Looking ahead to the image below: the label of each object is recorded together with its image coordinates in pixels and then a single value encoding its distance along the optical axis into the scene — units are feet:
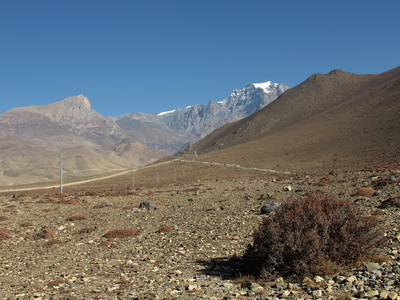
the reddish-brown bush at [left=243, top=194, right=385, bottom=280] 26.73
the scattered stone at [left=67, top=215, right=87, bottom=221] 73.87
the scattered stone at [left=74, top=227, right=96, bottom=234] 58.79
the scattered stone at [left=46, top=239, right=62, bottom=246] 50.67
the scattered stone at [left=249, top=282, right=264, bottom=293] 26.06
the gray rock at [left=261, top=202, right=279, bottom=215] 60.30
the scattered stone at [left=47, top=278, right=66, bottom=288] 31.58
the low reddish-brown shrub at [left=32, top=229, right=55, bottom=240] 55.93
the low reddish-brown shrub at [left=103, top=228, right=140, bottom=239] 52.49
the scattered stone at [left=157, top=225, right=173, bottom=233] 53.47
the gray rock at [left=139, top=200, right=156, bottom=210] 87.15
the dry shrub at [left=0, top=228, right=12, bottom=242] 56.61
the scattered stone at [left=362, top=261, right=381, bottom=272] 26.35
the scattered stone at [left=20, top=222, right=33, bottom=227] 69.03
